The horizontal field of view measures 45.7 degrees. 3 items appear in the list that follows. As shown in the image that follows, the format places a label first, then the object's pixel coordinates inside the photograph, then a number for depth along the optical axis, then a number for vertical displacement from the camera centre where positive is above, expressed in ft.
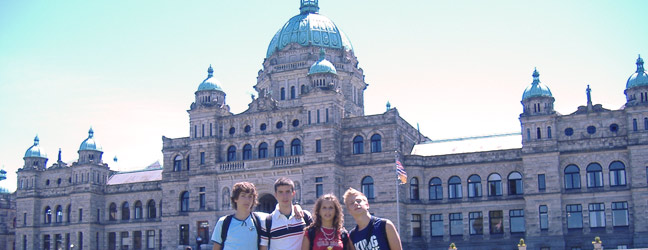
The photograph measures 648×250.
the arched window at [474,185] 215.92 +8.71
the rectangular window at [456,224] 215.31 -2.07
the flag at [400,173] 186.19 +10.80
